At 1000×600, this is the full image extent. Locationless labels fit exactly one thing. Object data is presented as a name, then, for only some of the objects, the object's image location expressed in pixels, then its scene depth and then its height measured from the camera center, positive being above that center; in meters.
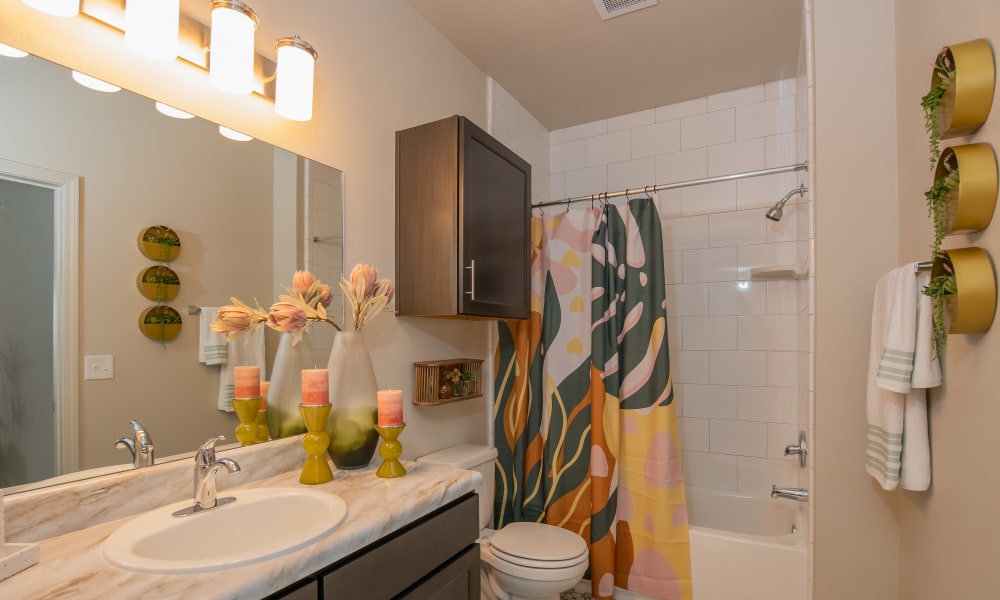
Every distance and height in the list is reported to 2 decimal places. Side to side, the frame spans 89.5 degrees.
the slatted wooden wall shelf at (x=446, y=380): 2.03 -0.34
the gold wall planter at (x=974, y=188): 1.00 +0.22
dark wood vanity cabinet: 0.97 -0.59
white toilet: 1.81 -0.94
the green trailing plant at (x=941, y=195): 1.07 +0.23
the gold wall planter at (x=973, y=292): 1.01 +0.02
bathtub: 1.91 -1.05
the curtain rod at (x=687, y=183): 2.08 +0.53
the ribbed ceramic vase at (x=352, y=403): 1.46 -0.30
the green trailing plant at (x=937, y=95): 1.10 +0.46
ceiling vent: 2.02 +1.19
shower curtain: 2.23 -0.49
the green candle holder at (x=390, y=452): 1.41 -0.43
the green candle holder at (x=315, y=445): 1.34 -0.38
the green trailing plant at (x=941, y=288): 1.09 +0.03
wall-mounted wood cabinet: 1.84 +0.30
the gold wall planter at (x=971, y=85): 1.01 +0.44
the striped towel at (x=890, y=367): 1.28 -0.18
